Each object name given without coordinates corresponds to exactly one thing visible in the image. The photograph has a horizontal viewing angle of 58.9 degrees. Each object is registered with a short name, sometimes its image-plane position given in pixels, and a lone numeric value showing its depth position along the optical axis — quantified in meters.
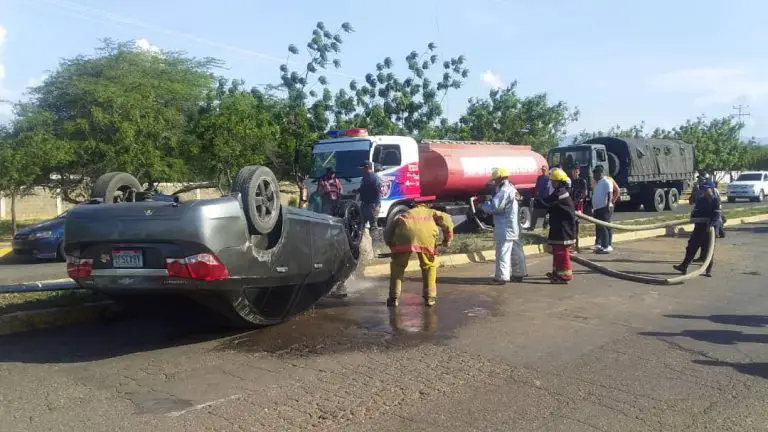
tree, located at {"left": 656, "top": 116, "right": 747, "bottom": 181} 47.34
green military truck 25.34
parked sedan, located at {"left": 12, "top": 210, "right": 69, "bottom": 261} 13.99
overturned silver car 5.64
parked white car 37.06
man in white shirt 13.20
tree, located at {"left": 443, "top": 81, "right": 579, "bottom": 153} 35.06
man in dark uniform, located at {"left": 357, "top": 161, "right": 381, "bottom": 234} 13.42
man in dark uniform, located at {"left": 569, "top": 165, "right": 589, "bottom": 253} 13.61
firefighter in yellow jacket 8.10
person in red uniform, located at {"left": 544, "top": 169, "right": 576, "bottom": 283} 9.82
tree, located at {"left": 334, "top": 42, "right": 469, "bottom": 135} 27.89
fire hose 9.73
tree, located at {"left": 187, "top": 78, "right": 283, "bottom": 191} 20.03
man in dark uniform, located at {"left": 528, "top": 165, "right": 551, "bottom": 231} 16.39
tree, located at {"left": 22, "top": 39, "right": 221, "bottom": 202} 19.97
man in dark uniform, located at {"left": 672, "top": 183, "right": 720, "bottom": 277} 10.82
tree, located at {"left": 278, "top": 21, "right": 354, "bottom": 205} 24.20
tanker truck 14.90
